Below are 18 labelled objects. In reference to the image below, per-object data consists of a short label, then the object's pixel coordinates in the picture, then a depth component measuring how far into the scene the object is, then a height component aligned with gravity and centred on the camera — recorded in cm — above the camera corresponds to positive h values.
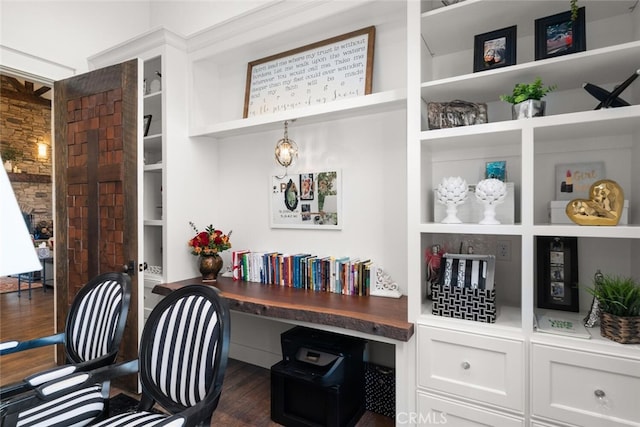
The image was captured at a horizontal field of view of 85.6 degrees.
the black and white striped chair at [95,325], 169 -59
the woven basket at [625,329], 134 -47
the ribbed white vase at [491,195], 162 +7
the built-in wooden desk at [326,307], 170 -55
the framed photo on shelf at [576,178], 167 +15
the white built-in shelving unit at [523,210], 138 -1
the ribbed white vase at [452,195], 171 +7
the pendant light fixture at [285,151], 246 +42
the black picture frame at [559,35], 149 +77
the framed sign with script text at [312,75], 233 +99
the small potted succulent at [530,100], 151 +48
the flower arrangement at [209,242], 268 -25
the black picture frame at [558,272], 172 -32
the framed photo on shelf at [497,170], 184 +21
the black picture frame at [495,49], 165 +77
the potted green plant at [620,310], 134 -41
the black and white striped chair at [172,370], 133 -66
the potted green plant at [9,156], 650 +109
